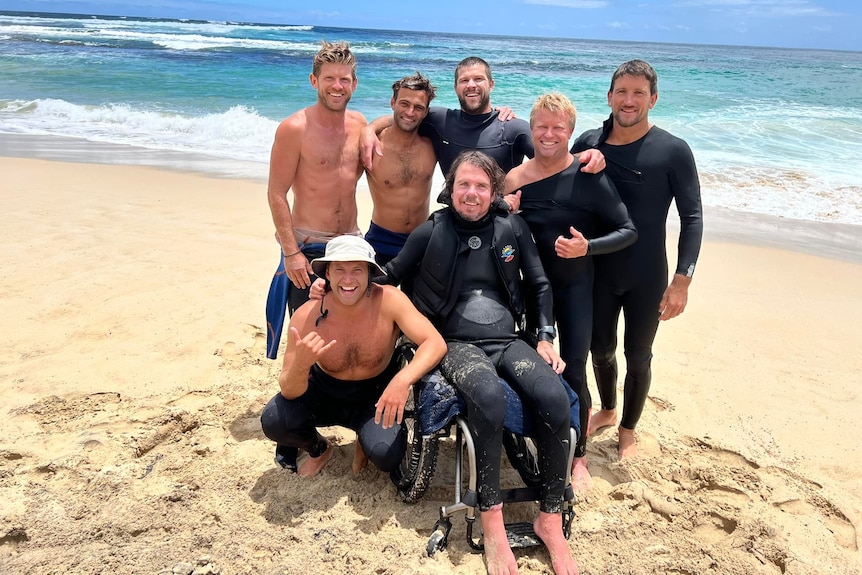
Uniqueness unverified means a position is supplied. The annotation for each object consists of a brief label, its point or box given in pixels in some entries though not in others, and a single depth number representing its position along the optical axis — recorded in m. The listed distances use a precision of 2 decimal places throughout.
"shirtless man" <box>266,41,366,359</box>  3.55
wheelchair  2.74
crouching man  2.84
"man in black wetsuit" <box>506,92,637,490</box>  3.06
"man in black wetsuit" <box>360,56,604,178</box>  3.69
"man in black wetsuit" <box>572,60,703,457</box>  3.11
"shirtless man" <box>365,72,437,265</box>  3.70
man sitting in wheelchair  2.87
